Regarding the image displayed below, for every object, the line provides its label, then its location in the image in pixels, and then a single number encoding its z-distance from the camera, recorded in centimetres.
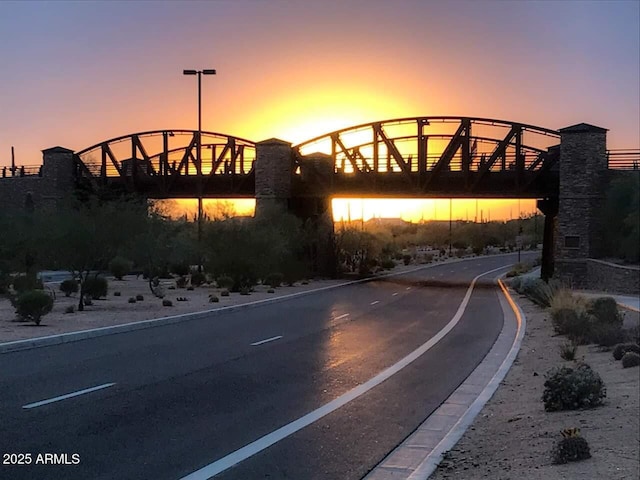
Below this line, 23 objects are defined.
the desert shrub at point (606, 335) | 1767
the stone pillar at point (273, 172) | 5636
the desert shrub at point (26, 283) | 3318
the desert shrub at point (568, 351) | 1600
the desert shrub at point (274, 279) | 4622
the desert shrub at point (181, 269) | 5737
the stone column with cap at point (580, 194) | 4781
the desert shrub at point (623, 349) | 1538
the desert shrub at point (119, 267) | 5285
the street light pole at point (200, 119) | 4829
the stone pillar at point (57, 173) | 6488
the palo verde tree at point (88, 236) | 2984
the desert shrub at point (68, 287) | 3734
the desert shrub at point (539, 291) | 3147
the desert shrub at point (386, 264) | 7594
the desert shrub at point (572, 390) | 1087
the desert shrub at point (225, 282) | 4300
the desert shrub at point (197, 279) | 4797
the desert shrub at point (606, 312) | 2011
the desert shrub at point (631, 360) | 1427
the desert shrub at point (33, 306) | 2227
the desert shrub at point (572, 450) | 794
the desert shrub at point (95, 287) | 3394
